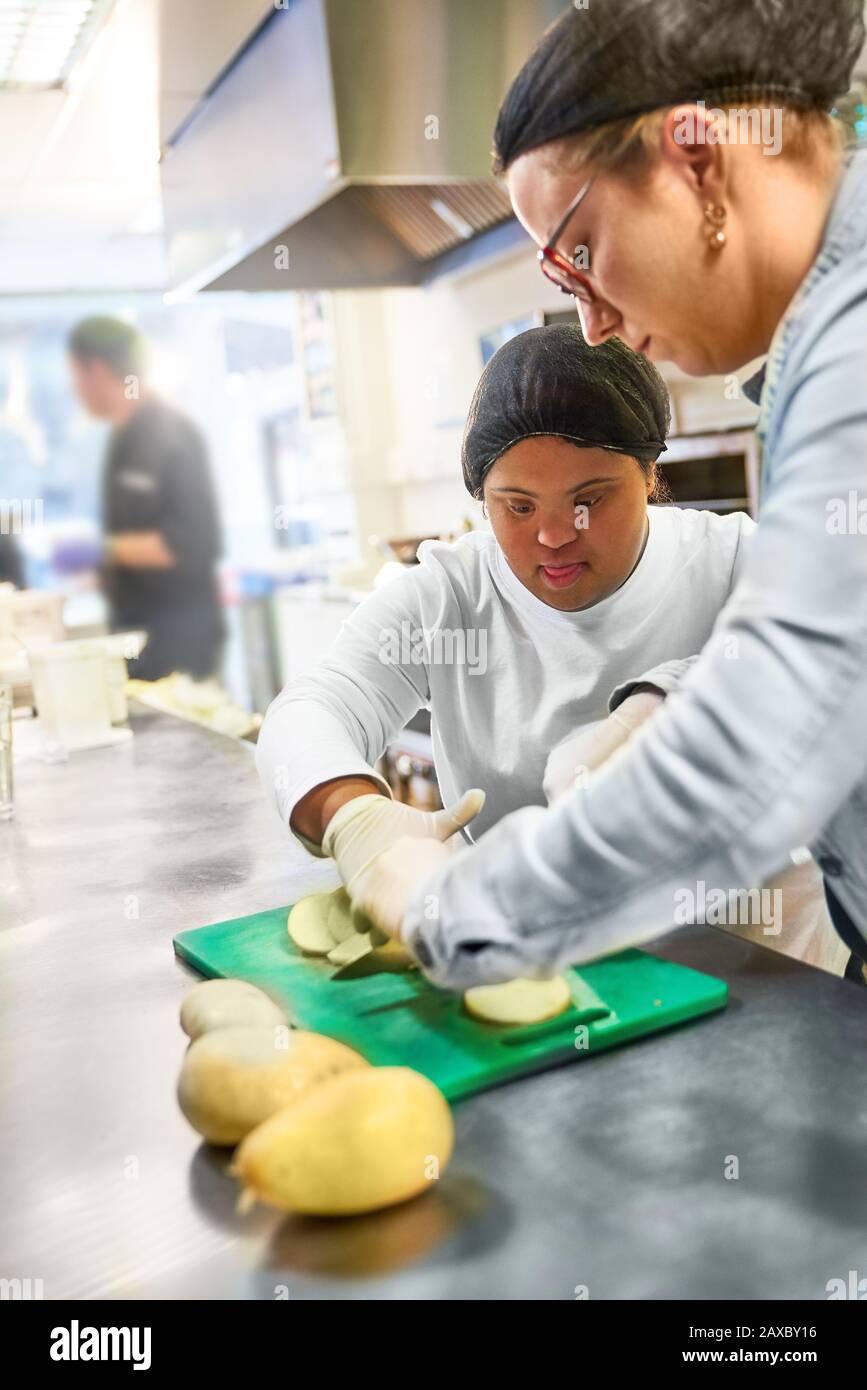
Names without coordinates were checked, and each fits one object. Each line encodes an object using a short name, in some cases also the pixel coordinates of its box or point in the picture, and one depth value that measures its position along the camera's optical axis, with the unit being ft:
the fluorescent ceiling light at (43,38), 10.27
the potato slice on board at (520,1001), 3.00
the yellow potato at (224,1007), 2.95
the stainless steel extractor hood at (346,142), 8.34
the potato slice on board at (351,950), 3.48
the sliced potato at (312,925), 3.66
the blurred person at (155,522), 14.78
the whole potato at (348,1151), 2.32
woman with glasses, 2.21
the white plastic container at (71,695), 7.83
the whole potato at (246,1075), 2.58
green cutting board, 2.89
